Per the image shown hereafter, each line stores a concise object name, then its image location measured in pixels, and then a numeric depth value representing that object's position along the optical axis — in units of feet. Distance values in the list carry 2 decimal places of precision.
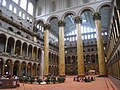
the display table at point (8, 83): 24.00
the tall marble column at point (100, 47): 55.46
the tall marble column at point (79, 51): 58.67
